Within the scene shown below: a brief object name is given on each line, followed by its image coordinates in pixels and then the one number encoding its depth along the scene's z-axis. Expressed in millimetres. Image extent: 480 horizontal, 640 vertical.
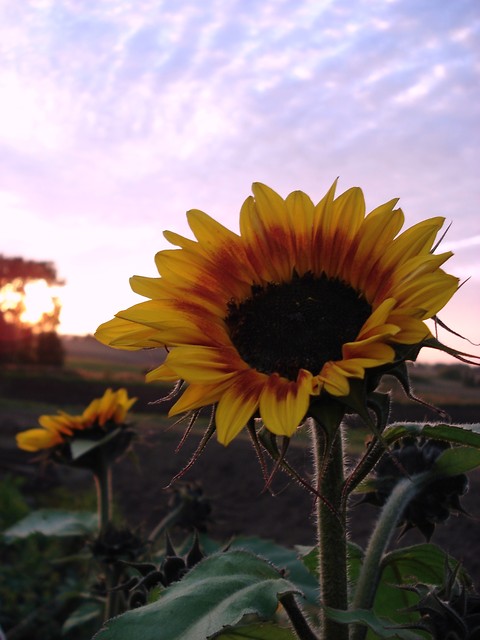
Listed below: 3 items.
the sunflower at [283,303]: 260
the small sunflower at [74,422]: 716
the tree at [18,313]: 10875
